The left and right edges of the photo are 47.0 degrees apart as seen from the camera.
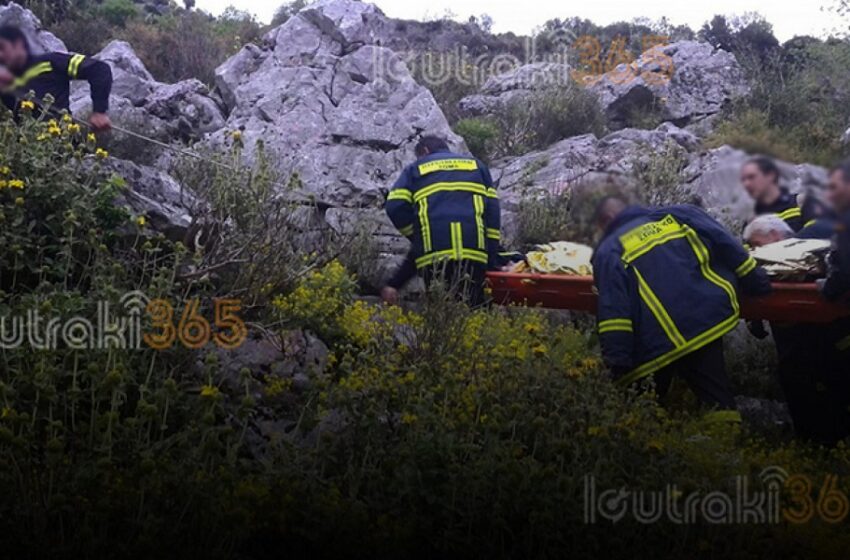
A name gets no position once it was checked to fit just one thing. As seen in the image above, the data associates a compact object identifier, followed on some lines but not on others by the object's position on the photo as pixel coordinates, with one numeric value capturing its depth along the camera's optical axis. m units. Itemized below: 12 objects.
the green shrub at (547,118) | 10.38
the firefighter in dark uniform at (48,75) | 4.34
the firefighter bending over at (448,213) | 6.35
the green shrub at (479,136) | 9.70
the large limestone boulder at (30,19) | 9.35
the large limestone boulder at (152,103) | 9.47
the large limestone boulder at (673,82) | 12.13
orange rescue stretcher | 4.48
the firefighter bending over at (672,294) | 4.15
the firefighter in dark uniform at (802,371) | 4.78
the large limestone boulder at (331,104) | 8.99
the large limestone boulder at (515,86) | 11.47
